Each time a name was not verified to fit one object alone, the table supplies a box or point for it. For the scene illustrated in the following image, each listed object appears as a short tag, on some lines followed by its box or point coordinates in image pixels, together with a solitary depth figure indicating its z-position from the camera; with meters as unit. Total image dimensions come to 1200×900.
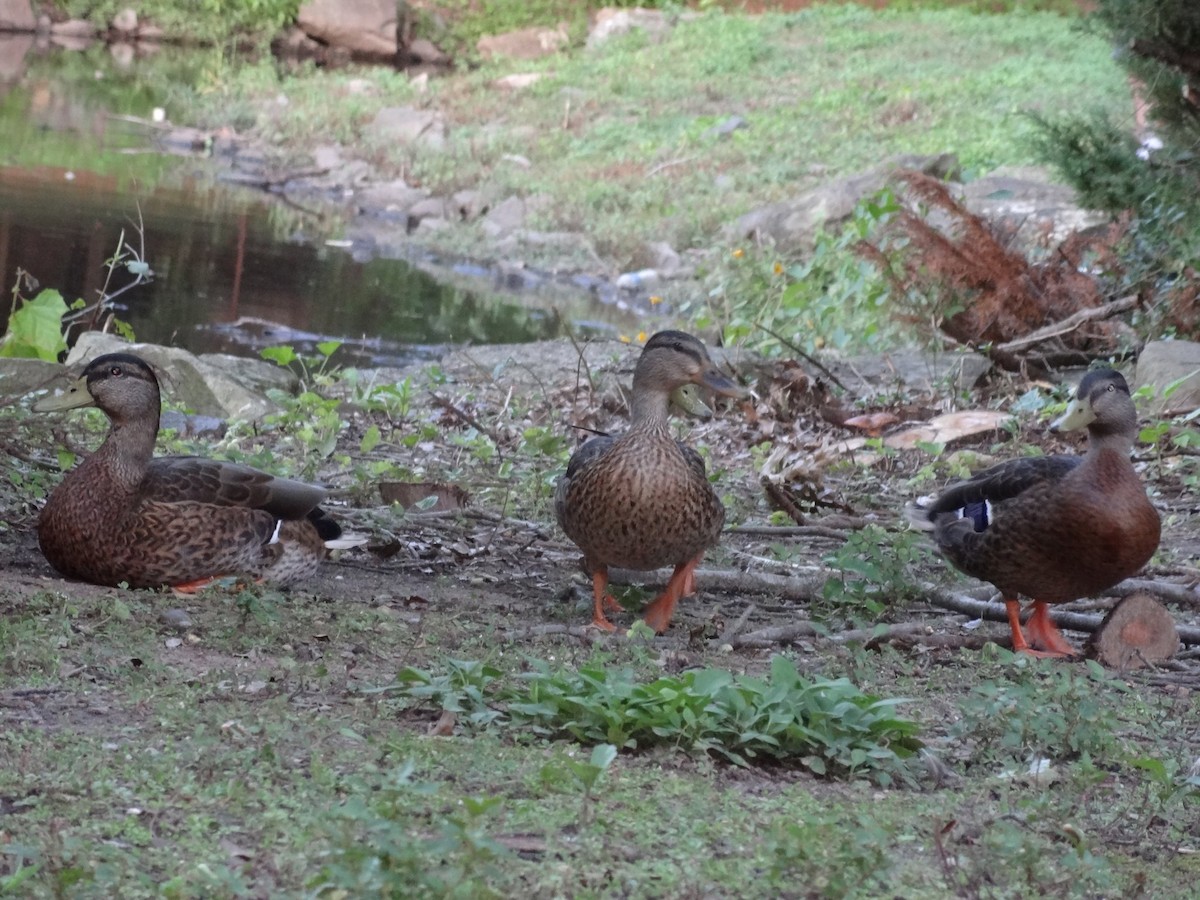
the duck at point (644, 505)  9.73
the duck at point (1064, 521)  9.32
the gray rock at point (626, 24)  59.19
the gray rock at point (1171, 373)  15.80
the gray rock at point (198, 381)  17.67
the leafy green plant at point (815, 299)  21.05
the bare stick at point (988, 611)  10.33
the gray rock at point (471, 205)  37.53
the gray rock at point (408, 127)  43.94
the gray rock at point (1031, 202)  24.89
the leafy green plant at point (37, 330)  16.19
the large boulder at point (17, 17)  62.78
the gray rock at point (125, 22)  64.56
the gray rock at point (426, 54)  63.72
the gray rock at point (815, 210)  28.84
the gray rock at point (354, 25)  61.06
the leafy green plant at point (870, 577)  10.05
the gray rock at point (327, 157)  42.50
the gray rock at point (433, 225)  36.44
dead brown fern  18.56
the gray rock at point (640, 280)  31.67
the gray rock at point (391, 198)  38.72
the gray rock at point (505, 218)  35.91
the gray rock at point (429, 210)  37.59
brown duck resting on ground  9.68
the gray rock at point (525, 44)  60.53
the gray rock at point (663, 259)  31.95
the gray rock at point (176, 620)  8.80
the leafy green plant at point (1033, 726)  7.29
